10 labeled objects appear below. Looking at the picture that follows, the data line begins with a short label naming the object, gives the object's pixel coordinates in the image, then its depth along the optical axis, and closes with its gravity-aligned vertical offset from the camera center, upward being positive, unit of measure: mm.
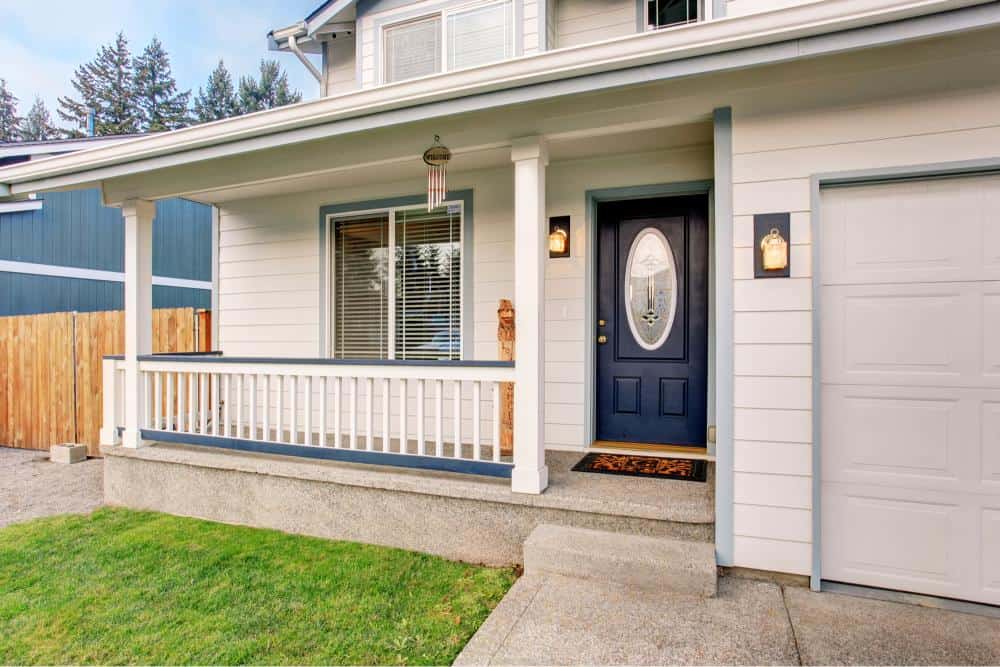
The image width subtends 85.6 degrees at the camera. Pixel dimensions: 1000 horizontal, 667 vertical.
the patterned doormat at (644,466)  3467 -882
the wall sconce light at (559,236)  4133 +761
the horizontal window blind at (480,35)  4969 +2829
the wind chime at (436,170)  3264 +1027
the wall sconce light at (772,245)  2629 +439
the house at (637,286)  2453 +312
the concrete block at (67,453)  5926 -1270
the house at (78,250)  8734 +1620
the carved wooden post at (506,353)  3936 -125
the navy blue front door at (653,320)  3982 +109
